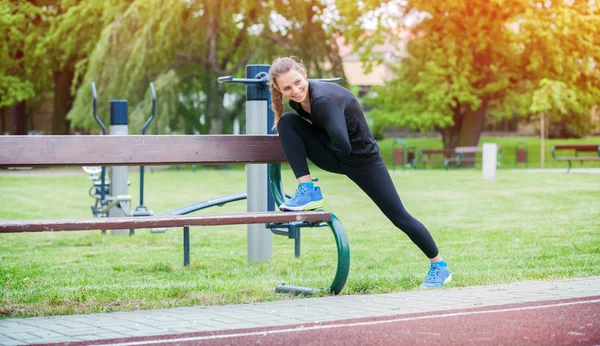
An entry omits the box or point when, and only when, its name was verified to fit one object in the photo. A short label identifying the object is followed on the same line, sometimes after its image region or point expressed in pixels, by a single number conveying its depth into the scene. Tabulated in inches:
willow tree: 1197.1
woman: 217.6
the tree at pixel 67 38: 1386.6
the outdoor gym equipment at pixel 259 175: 304.5
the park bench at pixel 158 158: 202.7
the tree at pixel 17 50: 1459.2
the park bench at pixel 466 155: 1243.2
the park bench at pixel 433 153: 1266.9
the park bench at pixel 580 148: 1060.5
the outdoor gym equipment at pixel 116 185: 441.1
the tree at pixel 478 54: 1310.3
